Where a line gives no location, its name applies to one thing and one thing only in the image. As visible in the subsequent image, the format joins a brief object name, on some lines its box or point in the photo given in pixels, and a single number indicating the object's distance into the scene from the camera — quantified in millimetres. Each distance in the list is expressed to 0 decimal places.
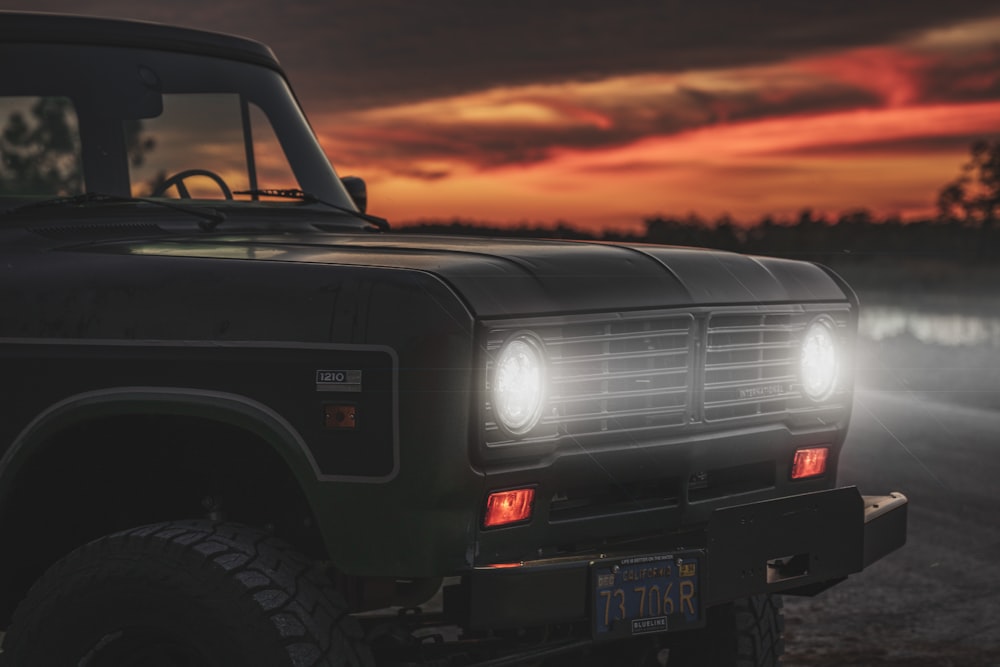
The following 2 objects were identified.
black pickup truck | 4172
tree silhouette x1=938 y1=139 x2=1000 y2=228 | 73375
